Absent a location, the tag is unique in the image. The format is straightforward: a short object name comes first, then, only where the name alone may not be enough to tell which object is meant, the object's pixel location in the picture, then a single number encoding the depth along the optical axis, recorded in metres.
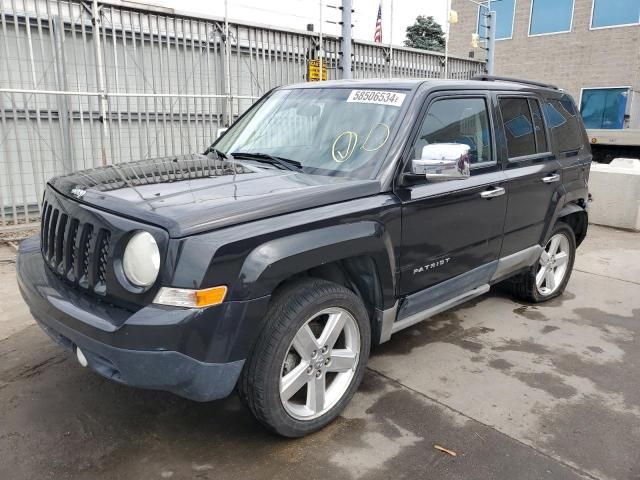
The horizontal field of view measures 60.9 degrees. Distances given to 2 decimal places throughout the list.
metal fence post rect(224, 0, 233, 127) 9.22
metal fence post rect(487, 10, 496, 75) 15.12
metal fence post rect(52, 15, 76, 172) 7.61
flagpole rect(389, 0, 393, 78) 12.00
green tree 42.32
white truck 12.58
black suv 2.32
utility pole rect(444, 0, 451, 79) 13.06
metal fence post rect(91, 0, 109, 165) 7.67
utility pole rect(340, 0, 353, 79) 9.50
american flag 12.64
